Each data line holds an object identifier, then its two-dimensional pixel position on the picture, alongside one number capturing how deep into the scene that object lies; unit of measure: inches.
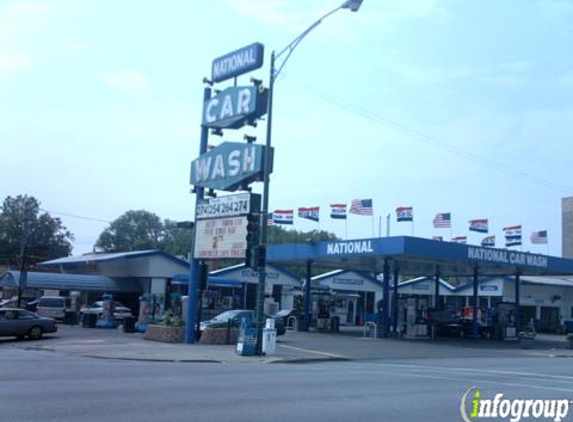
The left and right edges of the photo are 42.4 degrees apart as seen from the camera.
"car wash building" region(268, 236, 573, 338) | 1515.7
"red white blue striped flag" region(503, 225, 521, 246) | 1962.4
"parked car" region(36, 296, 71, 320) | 1859.0
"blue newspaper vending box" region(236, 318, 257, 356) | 1000.2
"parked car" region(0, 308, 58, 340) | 1259.8
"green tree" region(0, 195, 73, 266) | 3605.3
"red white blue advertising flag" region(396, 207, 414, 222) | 1802.4
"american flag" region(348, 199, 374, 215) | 1748.3
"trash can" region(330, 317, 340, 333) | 1840.6
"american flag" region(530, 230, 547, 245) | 1998.6
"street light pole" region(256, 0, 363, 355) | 987.3
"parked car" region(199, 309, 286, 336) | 1273.6
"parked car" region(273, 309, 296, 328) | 1891.2
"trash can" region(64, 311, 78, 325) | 1811.0
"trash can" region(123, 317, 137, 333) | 1509.6
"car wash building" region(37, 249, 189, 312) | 2118.6
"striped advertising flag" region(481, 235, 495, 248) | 2042.3
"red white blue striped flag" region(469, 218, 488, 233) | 1883.6
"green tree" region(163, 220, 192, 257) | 4760.6
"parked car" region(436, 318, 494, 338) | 1863.9
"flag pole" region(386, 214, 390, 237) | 2608.8
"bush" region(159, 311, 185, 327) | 1257.4
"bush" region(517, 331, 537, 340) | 1875.0
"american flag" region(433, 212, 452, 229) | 1817.2
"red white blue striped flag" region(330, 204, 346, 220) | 1867.6
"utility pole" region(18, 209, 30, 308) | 1825.3
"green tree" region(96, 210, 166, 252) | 5098.4
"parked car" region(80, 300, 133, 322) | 1835.6
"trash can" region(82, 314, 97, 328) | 1667.1
